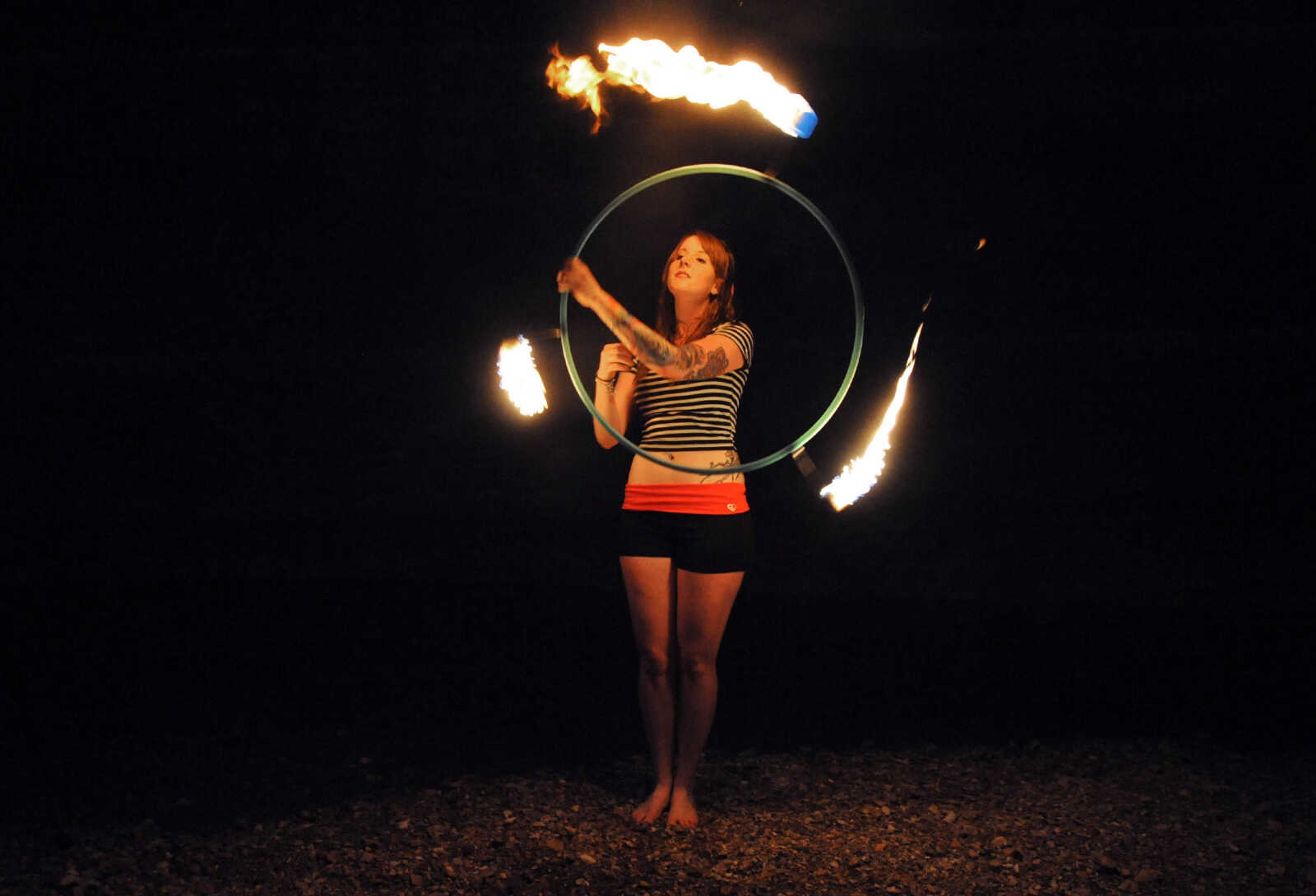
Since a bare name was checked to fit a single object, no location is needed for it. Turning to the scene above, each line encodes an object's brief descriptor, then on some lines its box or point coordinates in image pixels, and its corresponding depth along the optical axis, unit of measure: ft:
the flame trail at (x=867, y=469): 11.19
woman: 11.12
